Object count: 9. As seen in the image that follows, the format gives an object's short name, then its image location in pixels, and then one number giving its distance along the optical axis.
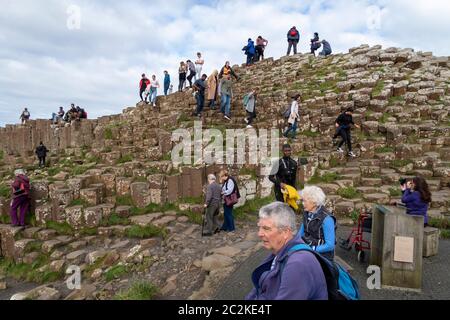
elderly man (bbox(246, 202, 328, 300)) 2.61
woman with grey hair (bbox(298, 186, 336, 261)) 4.45
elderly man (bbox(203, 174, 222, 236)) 9.08
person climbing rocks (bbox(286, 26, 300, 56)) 26.48
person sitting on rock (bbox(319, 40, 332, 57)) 27.69
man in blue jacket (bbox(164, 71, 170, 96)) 21.72
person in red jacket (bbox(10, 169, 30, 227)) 11.64
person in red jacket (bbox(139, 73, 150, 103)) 20.53
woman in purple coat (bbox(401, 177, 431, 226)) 6.82
